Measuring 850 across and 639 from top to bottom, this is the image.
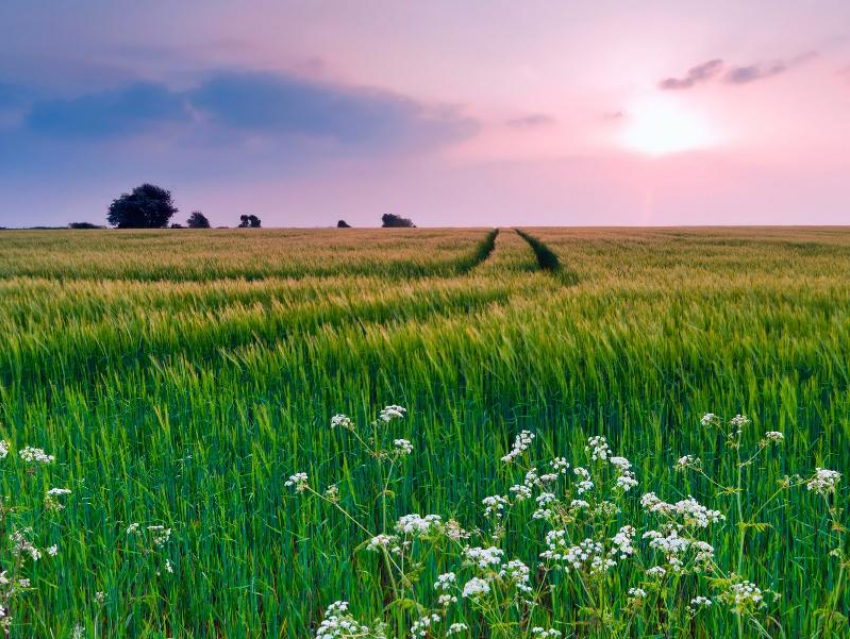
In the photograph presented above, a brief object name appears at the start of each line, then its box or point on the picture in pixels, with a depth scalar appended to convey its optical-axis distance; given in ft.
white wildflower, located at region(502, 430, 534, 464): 8.21
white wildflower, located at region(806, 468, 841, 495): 6.54
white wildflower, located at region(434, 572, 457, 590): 5.20
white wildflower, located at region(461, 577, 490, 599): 4.94
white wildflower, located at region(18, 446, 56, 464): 8.74
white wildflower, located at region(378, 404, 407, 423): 9.03
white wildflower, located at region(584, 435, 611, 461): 7.59
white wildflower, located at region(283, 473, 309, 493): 7.32
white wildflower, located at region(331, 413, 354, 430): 8.91
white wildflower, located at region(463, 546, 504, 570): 5.22
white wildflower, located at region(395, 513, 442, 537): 5.67
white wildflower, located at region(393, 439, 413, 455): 7.89
